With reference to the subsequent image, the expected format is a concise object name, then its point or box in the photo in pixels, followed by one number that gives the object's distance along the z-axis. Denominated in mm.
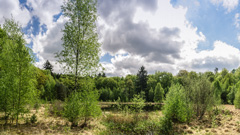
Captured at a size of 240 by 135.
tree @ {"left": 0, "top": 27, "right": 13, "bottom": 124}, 7504
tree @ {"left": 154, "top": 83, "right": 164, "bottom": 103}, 36831
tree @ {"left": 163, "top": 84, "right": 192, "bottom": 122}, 11648
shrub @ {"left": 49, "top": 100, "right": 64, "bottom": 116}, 11748
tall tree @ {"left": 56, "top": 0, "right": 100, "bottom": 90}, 10227
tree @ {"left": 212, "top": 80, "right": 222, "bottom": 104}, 32056
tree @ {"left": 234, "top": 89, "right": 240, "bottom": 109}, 18667
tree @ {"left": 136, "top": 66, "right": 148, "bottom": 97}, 44969
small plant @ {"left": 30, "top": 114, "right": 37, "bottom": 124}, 8869
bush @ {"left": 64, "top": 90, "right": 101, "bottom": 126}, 8727
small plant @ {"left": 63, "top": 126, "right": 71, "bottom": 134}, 8028
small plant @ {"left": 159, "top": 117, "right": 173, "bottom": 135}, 10328
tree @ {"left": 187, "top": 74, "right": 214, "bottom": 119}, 13430
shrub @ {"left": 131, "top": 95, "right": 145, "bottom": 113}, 14312
